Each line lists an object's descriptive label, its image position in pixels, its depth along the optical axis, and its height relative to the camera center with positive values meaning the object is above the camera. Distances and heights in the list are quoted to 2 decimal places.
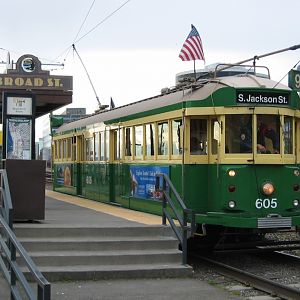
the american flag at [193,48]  13.35 +2.73
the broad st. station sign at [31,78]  12.60 +1.98
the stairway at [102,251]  7.99 -1.27
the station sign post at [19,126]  10.01 +0.72
